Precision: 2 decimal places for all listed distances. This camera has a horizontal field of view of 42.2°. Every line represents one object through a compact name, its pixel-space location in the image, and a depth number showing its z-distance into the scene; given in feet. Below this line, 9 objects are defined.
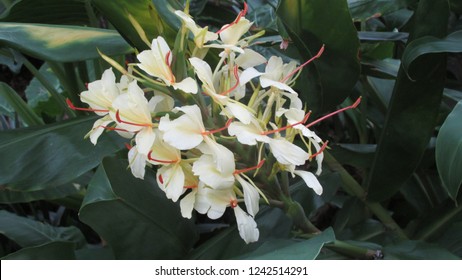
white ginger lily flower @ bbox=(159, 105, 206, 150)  1.49
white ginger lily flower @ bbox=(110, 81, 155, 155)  1.54
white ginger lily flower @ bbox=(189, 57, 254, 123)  1.54
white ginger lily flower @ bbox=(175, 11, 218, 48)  1.63
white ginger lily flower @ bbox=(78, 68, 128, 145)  1.65
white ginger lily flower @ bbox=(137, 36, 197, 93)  1.57
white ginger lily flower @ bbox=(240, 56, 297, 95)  1.64
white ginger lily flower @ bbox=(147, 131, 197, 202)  1.56
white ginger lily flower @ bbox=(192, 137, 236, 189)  1.52
